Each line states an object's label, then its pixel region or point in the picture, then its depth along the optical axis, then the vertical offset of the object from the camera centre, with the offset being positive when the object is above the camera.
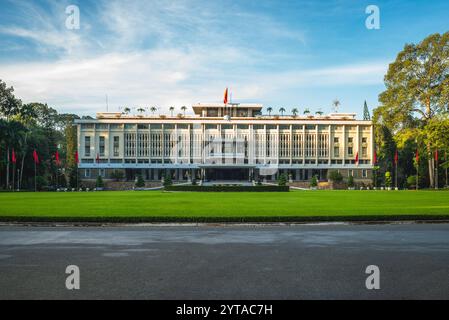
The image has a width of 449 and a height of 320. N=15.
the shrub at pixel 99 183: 79.06 -2.83
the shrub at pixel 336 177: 80.50 -1.98
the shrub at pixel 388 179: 78.94 -2.46
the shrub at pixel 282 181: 67.31 -2.34
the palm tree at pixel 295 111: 109.69 +14.84
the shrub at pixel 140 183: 77.88 -2.82
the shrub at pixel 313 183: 79.00 -3.04
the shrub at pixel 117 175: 91.38 -1.54
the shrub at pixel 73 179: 76.88 -1.98
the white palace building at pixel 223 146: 98.94 +5.24
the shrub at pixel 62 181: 85.51 -2.62
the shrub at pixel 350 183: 80.74 -3.15
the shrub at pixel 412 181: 76.94 -2.69
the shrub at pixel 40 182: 70.44 -2.32
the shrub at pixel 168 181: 73.19 -2.33
